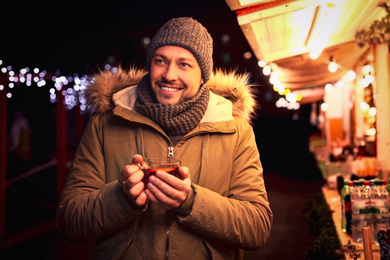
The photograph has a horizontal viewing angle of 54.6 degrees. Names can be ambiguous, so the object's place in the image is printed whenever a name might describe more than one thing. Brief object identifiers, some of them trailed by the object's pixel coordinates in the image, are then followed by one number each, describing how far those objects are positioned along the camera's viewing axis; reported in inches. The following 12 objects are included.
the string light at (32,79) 264.4
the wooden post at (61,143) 325.4
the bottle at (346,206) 129.6
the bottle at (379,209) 117.8
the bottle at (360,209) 118.6
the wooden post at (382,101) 225.6
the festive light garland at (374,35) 178.4
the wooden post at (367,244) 82.3
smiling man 72.0
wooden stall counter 114.3
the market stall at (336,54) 155.0
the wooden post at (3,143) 254.8
